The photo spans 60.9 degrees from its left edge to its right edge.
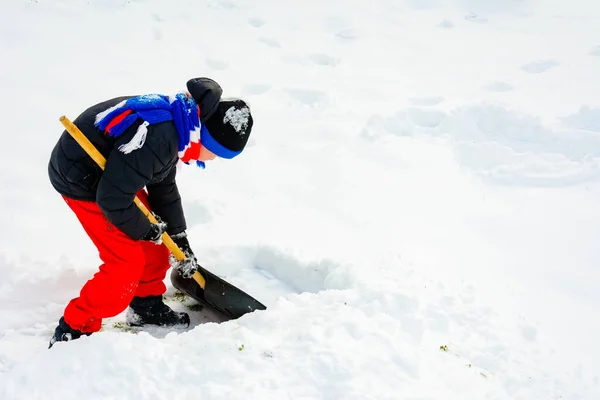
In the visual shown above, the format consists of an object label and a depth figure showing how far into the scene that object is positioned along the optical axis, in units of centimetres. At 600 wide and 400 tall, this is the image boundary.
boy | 216
